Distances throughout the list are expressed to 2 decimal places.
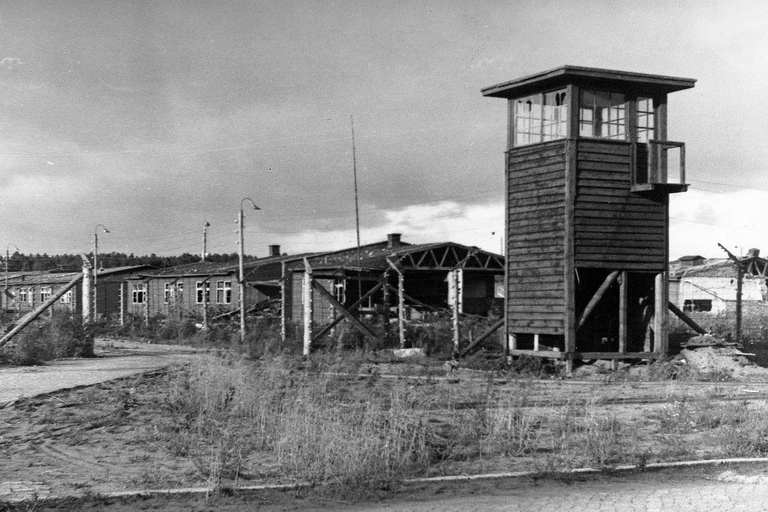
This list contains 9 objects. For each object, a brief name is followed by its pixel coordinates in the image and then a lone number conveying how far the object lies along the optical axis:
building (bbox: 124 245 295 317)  44.56
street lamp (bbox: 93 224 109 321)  44.62
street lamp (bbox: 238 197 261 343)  26.81
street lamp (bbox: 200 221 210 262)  64.28
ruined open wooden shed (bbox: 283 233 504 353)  35.28
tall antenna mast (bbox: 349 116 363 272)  27.55
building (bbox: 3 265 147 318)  58.56
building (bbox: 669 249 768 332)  44.19
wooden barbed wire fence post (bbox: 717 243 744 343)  22.70
